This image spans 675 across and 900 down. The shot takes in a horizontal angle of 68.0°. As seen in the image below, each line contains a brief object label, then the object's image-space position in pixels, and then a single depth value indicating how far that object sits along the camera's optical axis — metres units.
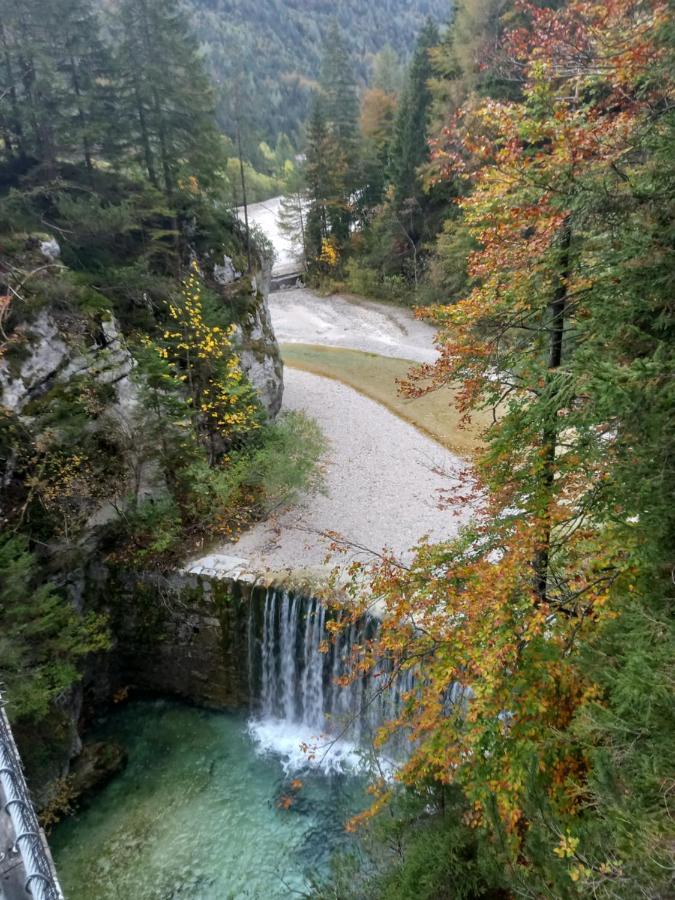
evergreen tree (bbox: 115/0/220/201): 15.27
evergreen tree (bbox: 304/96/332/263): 35.53
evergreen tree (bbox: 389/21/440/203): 31.70
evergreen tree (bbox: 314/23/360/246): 37.06
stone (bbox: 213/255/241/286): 16.78
